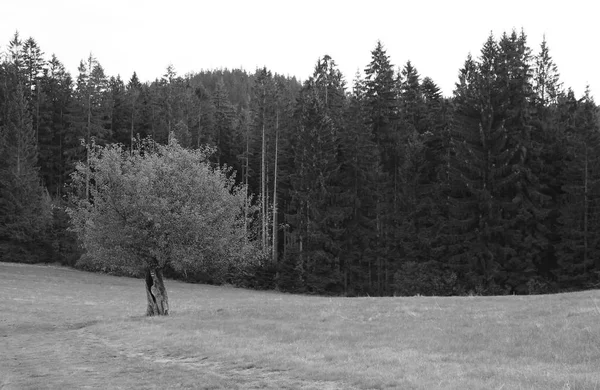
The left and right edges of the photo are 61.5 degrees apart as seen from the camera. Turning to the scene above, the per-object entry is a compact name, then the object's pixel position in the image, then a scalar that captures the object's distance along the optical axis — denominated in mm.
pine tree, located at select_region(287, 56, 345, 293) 68125
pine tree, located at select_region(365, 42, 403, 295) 69812
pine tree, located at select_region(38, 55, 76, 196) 92188
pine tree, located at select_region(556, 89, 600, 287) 56531
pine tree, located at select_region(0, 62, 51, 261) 75000
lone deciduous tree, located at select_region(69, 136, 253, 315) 27312
